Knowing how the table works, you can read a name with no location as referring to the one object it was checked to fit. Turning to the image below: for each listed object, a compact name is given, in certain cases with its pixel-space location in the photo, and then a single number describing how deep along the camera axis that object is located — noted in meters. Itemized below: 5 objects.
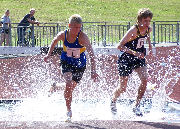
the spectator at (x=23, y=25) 33.32
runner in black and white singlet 13.72
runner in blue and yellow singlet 13.32
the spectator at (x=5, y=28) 33.18
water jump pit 13.00
